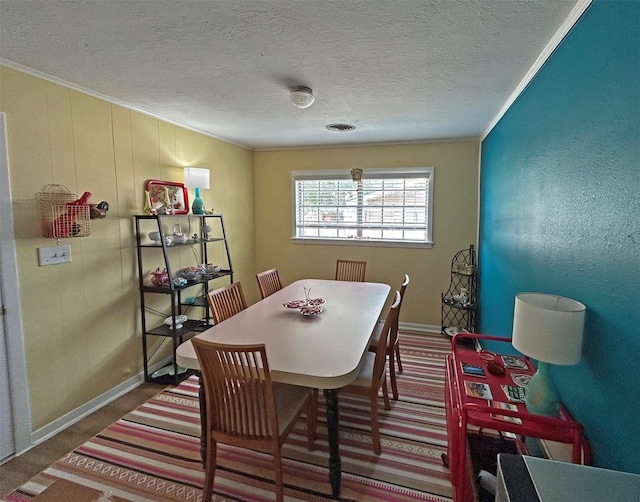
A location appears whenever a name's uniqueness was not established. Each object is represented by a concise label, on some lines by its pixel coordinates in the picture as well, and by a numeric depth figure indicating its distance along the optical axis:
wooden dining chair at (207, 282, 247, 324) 2.40
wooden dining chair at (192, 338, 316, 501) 1.51
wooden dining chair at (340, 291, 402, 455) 2.04
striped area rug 1.80
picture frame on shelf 3.00
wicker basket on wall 2.14
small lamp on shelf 3.21
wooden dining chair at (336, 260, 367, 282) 3.88
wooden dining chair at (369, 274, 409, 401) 2.56
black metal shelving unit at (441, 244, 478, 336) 3.74
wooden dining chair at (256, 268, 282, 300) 3.11
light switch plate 2.17
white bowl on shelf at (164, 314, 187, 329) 3.03
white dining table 1.59
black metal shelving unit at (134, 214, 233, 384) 2.89
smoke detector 2.26
